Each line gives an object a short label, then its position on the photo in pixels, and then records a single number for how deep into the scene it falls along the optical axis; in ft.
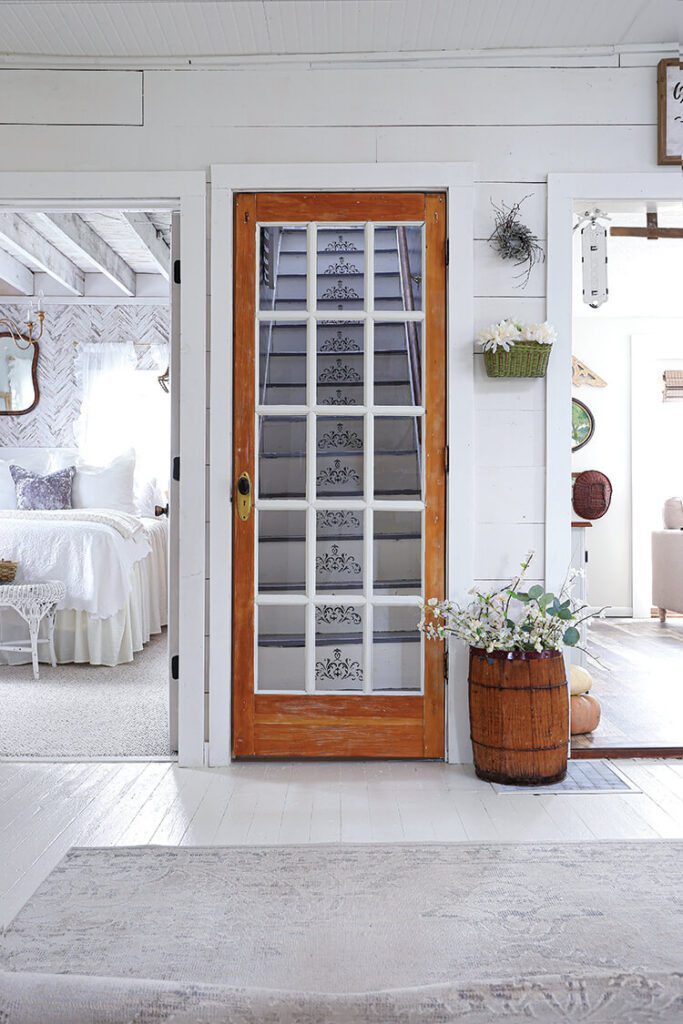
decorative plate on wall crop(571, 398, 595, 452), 26.76
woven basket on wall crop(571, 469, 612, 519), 17.65
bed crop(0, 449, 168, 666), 17.79
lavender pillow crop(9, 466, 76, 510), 22.57
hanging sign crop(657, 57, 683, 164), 11.20
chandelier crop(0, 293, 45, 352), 25.63
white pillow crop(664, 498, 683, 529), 25.22
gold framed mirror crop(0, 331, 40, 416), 25.62
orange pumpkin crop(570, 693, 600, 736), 12.62
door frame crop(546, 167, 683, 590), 11.33
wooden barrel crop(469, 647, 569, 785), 10.36
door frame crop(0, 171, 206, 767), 11.41
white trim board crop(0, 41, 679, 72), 11.28
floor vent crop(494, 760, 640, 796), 10.43
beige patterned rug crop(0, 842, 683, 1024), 5.95
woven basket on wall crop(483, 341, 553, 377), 10.96
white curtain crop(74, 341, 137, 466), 25.68
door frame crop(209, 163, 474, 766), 11.31
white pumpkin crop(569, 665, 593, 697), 12.87
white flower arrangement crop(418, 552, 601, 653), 10.50
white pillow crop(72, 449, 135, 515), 23.16
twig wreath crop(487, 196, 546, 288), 11.28
